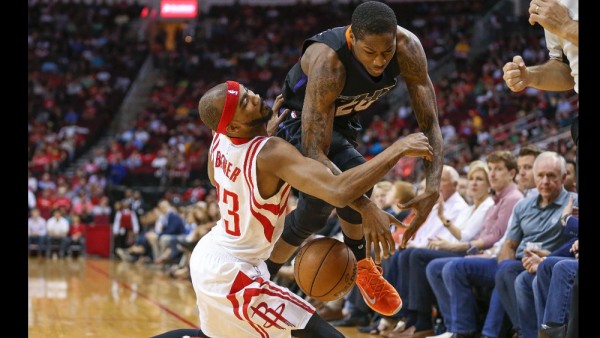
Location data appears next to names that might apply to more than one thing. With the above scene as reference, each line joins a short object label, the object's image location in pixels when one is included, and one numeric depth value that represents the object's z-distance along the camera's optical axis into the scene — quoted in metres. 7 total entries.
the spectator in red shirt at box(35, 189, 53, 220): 21.56
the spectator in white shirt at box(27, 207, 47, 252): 20.42
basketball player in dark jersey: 4.31
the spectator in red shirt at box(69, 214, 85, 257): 20.75
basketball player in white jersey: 4.11
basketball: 4.54
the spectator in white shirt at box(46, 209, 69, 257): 20.44
